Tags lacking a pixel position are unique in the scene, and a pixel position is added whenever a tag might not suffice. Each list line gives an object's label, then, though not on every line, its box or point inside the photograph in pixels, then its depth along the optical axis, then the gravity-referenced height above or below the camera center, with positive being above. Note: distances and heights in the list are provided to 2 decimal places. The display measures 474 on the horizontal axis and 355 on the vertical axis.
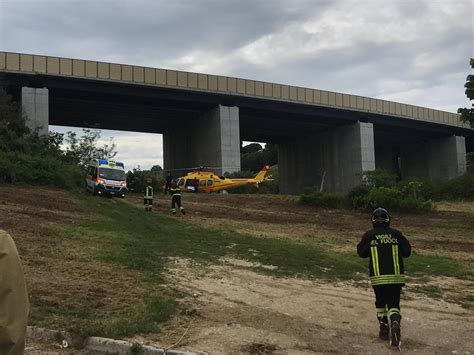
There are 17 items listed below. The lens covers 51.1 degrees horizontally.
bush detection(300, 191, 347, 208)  31.86 -0.08
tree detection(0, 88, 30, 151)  33.81 +5.63
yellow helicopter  41.22 +1.49
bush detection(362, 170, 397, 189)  35.38 +1.31
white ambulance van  30.33 +1.40
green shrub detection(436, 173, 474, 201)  43.88 +0.63
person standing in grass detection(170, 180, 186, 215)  23.56 +0.01
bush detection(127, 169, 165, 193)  38.97 +1.64
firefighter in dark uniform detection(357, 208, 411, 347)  6.61 -0.95
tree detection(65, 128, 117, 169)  42.24 +4.61
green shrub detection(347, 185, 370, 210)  30.14 +0.03
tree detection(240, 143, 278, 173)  117.62 +9.76
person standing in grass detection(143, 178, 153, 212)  23.83 +0.08
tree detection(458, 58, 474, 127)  45.72 +8.42
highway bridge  41.47 +9.29
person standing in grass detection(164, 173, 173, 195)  36.57 +1.25
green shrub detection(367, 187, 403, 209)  29.62 -0.10
